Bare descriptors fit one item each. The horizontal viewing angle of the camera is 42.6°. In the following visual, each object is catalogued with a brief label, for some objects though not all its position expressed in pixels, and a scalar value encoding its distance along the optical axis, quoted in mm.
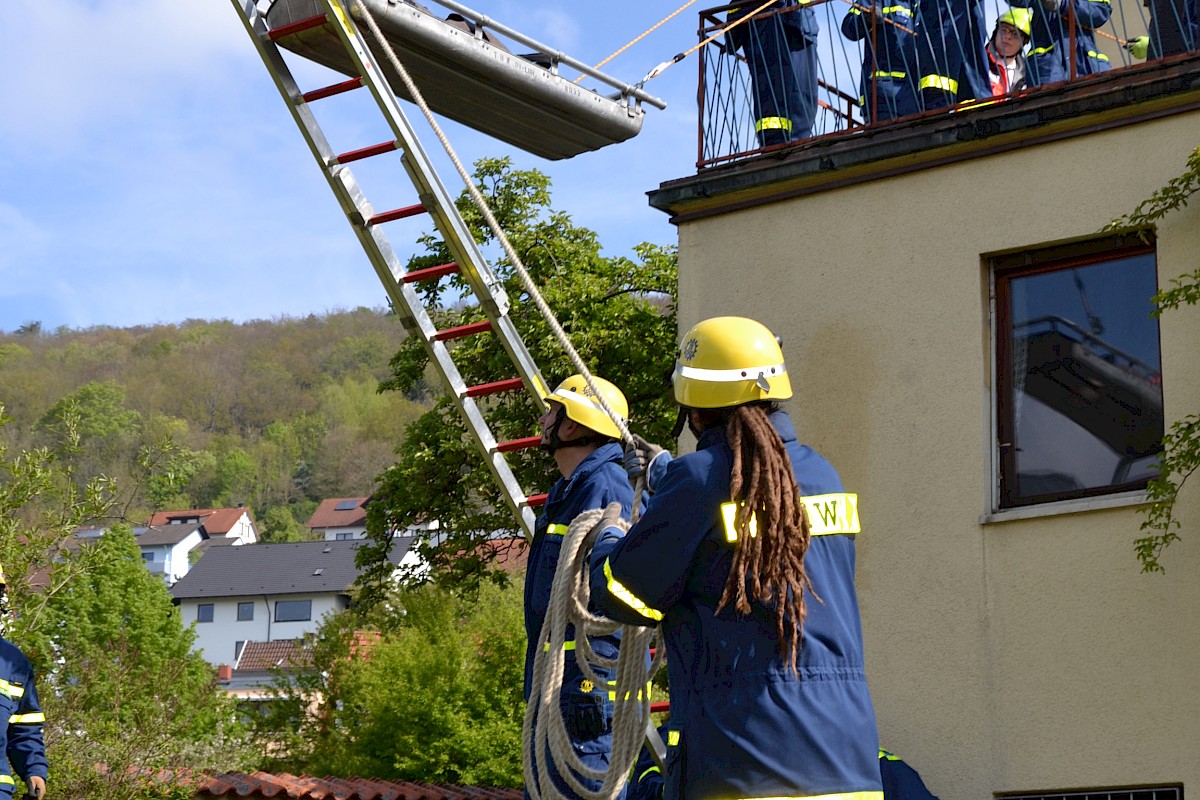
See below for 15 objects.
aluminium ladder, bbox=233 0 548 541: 6848
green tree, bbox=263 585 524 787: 19797
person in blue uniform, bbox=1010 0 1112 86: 7945
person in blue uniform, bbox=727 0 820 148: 8438
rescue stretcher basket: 7012
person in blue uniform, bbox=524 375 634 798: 5262
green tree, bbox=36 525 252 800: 9789
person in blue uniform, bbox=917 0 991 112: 8109
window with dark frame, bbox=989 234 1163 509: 7180
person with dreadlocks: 3391
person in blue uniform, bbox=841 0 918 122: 8195
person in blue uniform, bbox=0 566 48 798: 6578
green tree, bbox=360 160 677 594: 14703
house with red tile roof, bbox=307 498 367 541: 99500
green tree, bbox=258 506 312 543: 102938
